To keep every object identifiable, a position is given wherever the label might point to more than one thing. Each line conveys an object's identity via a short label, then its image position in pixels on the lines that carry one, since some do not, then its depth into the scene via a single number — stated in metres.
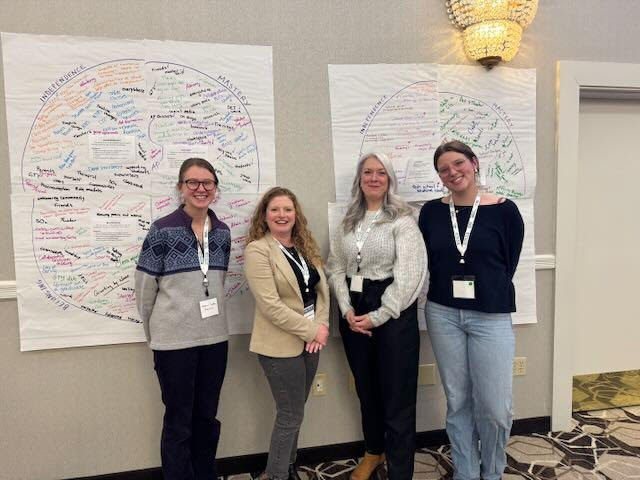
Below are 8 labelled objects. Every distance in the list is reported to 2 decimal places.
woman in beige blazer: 1.76
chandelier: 2.06
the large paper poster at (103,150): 1.89
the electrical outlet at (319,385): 2.22
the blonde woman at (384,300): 1.81
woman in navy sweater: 1.76
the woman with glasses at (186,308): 1.70
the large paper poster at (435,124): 2.15
